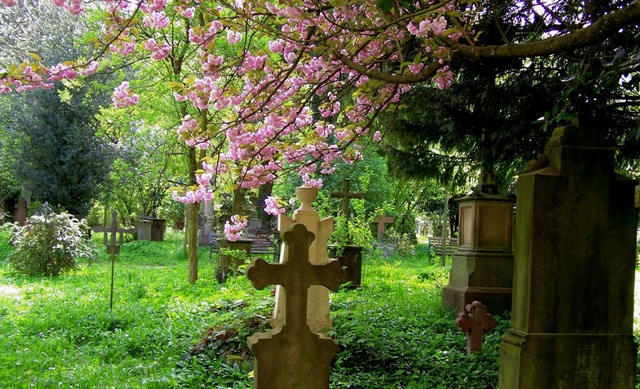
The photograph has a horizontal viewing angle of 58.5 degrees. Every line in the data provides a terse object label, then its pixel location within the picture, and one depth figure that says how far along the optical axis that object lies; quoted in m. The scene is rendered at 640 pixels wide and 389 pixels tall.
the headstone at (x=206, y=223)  24.28
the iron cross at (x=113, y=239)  10.12
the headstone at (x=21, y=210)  26.27
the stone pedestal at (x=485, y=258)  8.57
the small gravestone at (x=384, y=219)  18.92
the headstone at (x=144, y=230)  26.88
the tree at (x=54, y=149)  20.48
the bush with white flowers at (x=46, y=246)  13.42
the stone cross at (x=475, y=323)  5.98
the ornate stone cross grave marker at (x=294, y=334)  3.30
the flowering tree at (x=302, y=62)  4.03
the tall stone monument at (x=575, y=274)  3.72
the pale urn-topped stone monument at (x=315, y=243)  6.59
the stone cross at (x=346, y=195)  12.34
